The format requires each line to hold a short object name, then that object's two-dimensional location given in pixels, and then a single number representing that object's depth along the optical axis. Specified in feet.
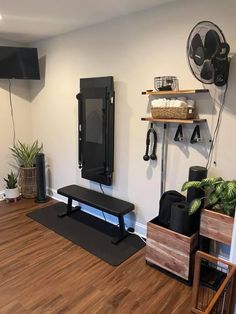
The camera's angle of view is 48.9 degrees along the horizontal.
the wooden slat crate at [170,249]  6.81
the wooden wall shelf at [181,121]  6.97
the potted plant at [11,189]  12.28
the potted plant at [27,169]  12.59
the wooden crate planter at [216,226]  6.29
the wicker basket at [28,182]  12.57
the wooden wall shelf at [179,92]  6.92
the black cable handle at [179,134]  7.87
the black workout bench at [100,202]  8.82
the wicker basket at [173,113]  7.09
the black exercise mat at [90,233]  8.35
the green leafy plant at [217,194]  6.22
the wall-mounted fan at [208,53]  6.31
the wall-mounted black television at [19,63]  11.18
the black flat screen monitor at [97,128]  9.53
